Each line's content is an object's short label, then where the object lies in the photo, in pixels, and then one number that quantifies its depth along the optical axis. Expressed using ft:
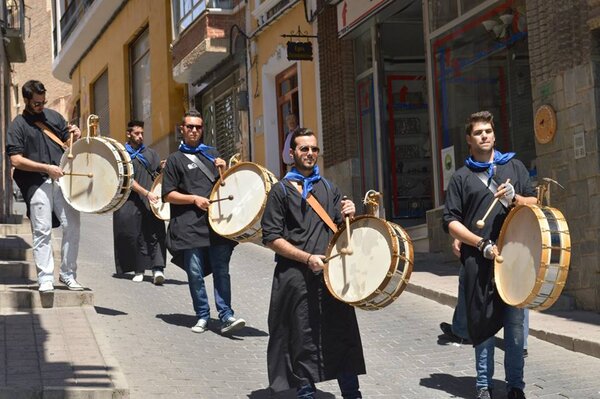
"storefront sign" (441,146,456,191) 48.03
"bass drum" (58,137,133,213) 29.27
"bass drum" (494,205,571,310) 20.13
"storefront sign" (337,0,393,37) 52.65
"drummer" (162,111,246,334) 30.40
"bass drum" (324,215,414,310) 20.57
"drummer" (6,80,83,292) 29.94
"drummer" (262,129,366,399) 22.21
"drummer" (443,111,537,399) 22.68
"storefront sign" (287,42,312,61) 61.46
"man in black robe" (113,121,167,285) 40.32
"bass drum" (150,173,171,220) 40.09
